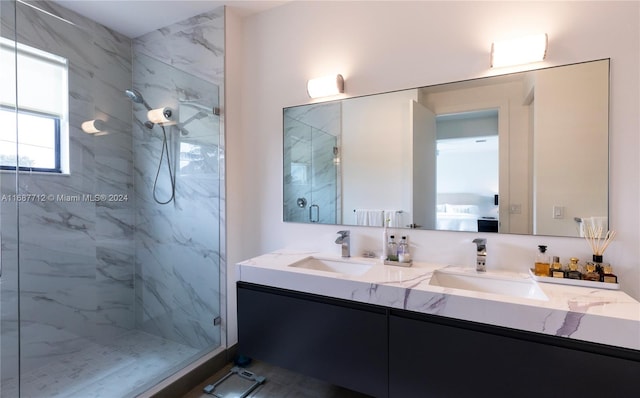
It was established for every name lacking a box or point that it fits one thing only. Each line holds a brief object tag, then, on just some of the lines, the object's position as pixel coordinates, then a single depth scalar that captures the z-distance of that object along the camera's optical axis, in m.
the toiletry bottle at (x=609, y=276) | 1.29
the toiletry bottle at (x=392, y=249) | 1.77
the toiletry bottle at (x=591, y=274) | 1.32
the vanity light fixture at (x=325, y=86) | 1.95
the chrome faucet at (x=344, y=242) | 1.91
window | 1.66
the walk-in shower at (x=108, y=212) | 1.77
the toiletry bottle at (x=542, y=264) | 1.40
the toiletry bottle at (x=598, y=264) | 1.33
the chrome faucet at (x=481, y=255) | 1.54
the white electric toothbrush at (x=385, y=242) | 1.80
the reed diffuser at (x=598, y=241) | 1.35
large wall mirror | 1.43
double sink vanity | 1.03
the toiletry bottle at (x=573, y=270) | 1.34
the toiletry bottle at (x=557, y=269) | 1.37
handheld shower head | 2.32
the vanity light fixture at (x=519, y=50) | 1.45
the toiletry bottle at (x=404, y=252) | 1.71
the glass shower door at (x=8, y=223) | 1.64
